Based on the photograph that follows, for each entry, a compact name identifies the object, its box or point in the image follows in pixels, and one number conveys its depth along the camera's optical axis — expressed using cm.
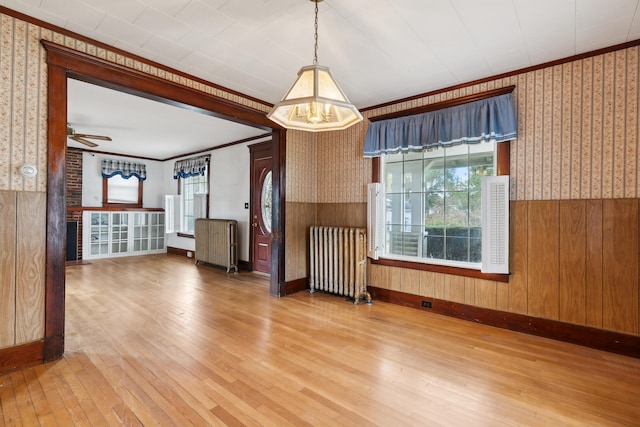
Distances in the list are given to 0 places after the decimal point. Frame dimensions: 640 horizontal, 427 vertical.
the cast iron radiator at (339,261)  396
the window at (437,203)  338
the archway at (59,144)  238
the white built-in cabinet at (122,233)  694
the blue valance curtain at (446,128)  310
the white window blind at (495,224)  308
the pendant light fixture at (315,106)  177
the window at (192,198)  700
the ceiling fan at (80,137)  459
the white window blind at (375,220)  395
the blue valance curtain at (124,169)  725
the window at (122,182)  733
